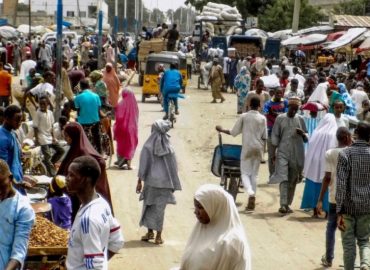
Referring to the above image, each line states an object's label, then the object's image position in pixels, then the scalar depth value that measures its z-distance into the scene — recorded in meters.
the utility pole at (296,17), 47.22
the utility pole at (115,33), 40.70
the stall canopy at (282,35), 47.56
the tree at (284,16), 63.50
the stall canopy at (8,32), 48.44
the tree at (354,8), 63.71
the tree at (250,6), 71.00
